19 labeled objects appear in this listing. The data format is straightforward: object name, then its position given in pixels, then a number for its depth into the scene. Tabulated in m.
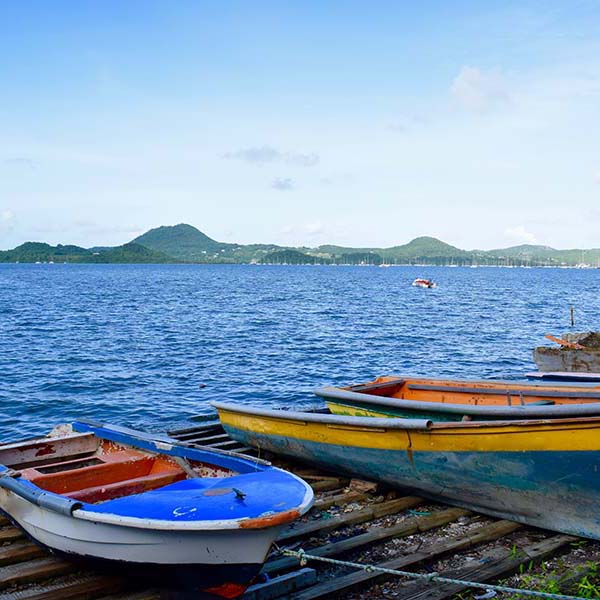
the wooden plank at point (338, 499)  7.89
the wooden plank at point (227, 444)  10.58
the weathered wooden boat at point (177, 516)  5.20
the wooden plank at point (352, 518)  7.12
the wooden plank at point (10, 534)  6.82
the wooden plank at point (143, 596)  5.69
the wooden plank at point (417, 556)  5.89
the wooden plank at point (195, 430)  11.52
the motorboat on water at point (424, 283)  104.73
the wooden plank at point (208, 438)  11.00
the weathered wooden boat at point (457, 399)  7.40
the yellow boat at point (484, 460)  6.70
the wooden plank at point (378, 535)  6.40
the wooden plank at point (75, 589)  5.64
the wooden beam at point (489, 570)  5.87
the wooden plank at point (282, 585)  5.73
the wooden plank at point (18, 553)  6.36
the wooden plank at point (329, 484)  8.65
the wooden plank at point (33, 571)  5.94
